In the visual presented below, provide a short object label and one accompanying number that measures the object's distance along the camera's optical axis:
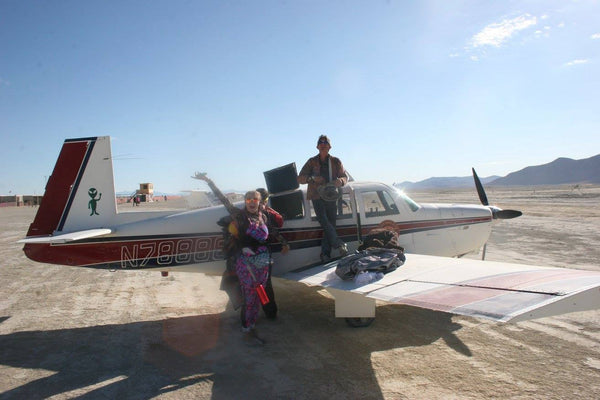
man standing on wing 6.02
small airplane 3.99
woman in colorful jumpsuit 4.84
